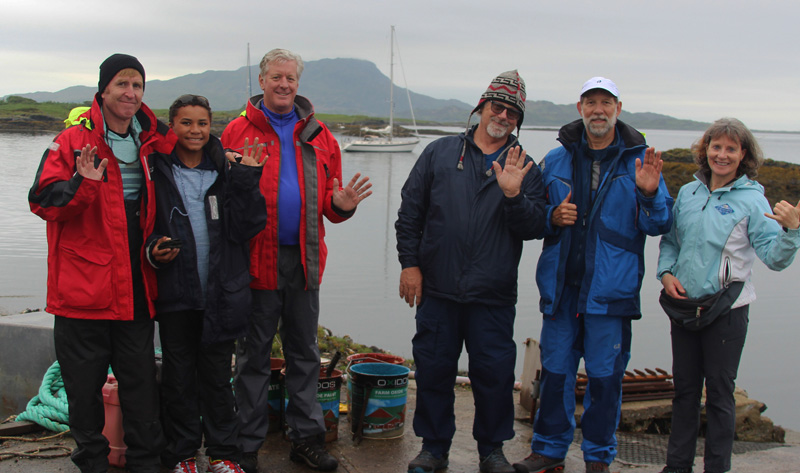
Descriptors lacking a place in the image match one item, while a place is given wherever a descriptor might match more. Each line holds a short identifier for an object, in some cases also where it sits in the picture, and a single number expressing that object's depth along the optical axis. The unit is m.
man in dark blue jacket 3.67
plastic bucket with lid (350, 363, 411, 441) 4.04
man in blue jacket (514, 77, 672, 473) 3.63
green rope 3.98
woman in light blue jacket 3.60
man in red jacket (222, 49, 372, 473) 3.68
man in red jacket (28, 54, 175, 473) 3.11
